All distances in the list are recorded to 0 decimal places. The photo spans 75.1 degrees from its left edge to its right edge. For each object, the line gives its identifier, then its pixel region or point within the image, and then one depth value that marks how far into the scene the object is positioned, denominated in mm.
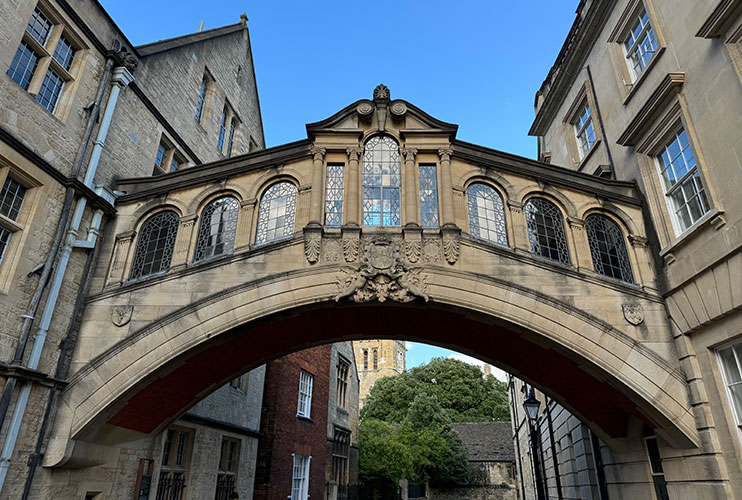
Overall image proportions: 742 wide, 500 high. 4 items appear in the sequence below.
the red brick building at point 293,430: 16609
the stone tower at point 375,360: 77688
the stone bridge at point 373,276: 9008
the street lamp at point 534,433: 11312
